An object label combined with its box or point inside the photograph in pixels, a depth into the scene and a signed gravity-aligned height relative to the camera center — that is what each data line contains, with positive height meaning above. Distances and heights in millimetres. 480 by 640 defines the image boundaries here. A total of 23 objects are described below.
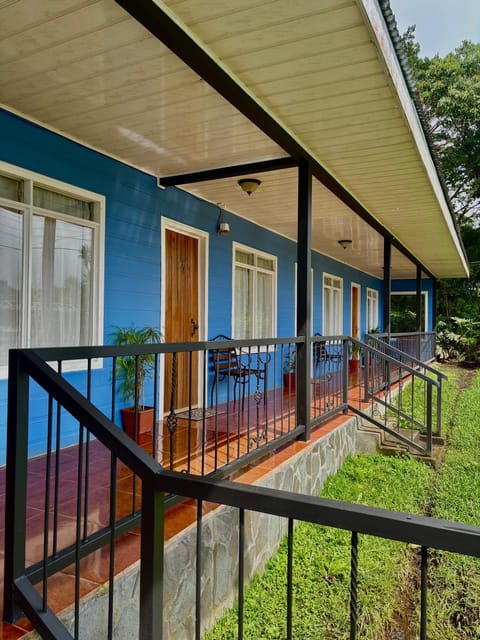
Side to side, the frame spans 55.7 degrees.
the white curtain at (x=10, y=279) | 3316 +336
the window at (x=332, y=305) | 10219 +491
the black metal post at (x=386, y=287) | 6996 +620
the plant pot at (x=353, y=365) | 10488 -923
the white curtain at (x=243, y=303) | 6449 +322
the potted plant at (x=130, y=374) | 4238 -468
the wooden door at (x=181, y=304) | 5074 +253
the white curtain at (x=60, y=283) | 3594 +353
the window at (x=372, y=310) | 13922 +517
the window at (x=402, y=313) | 16391 +473
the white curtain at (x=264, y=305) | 7133 +323
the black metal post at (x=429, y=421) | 5168 -1083
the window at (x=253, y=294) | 6469 +489
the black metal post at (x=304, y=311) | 3963 +125
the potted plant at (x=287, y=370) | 7867 -803
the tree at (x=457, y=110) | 17250 +8295
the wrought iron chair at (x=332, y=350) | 5506 -495
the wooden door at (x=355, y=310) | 12643 +446
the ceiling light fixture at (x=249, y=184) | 4594 +1441
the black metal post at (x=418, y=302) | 10203 +561
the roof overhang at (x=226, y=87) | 2141 +1459
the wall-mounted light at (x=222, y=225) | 5641 +1248
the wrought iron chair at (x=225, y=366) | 5715 -533
